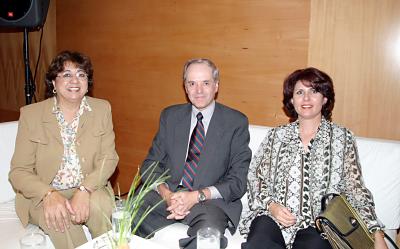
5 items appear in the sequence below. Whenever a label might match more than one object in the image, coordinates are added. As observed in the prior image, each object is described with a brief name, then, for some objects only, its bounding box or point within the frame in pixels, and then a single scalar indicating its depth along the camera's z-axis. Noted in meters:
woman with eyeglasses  2.05
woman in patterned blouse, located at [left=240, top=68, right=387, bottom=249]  1.86
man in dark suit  2.11
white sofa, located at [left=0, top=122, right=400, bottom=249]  2.01
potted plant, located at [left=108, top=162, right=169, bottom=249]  1.39
